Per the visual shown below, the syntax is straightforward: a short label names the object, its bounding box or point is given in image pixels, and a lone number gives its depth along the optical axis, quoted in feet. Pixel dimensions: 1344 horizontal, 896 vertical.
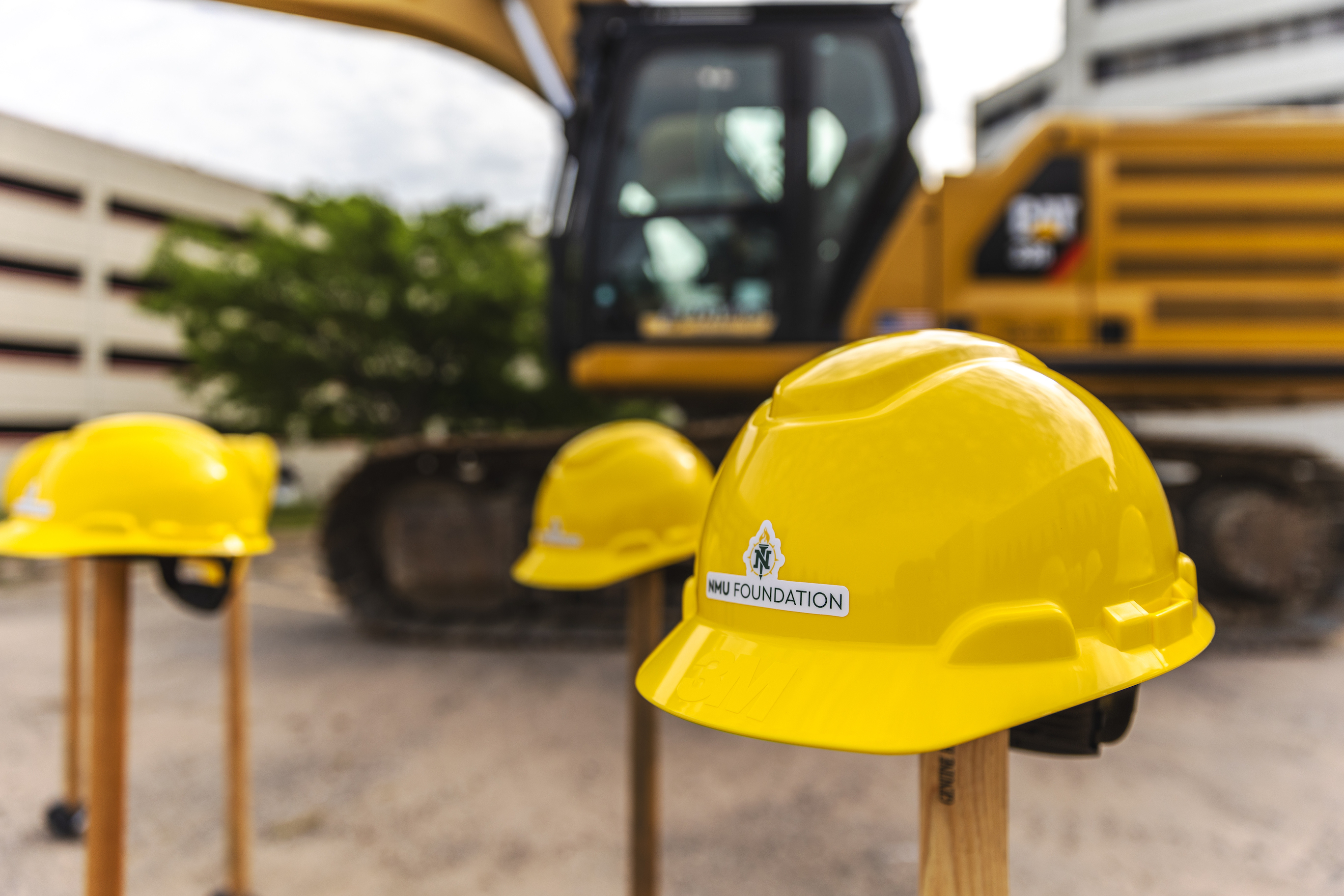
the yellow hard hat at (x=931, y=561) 2.72
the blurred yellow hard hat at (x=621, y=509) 6.79
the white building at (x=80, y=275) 61.62
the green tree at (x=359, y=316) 46.50
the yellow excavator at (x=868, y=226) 14.39
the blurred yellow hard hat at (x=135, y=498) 5.78
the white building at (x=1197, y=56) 79.00
